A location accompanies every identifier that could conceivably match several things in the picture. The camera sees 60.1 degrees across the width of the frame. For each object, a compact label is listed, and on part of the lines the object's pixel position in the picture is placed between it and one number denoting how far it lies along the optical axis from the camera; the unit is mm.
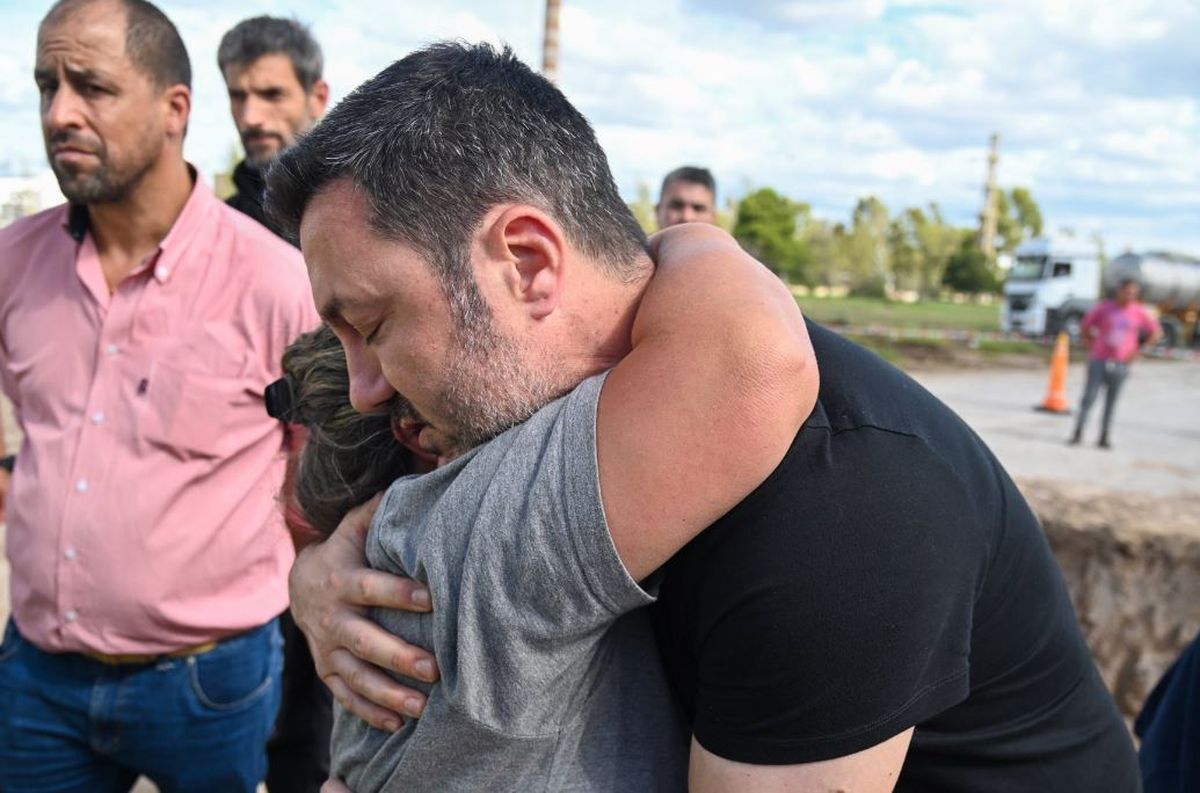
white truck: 30906
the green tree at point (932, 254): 69812
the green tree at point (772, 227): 48969
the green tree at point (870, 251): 62938
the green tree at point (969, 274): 64062
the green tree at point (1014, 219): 91000
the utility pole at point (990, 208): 80850
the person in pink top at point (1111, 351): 13078
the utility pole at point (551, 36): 17359
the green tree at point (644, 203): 37625
